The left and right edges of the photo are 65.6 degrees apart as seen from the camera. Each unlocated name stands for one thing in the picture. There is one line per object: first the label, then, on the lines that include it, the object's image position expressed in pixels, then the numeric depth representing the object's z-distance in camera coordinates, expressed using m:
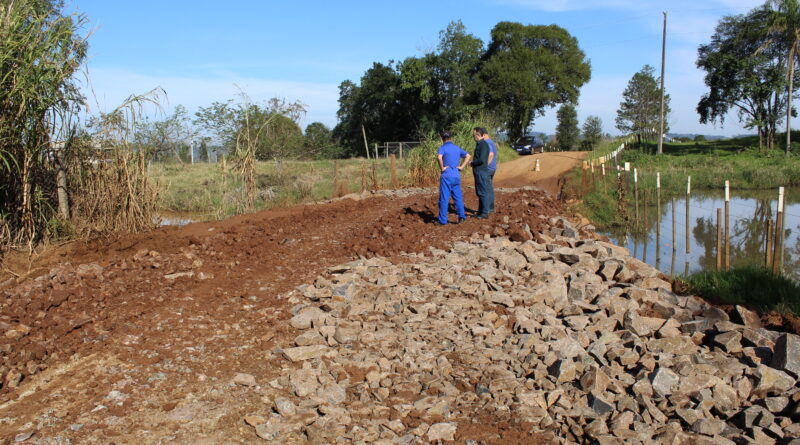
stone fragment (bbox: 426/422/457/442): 4.32
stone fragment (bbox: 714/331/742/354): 5.69
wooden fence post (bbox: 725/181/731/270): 10.48
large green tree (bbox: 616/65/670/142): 54.56
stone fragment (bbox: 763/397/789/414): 4.64
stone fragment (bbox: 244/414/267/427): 4.41
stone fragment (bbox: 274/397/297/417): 4.57
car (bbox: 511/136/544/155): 40.47
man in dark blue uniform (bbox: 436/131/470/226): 9.48
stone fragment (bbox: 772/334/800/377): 5.04
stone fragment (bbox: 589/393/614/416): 4.66
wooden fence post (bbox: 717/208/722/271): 10.52
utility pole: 33.78
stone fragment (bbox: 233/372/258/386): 4.94
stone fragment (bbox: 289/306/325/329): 6.09
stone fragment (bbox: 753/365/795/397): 4.91
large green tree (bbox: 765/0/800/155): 32.66
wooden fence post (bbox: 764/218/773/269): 9.51
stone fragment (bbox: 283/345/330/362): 5.40
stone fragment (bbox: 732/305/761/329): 6.56
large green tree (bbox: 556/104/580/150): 55.50
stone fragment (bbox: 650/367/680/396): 4.89
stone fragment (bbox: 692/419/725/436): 4.37
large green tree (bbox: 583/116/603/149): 55.78
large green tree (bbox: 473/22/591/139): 45.34
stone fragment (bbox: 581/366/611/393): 4.94
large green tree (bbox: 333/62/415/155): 49.50
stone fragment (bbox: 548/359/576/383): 5.12
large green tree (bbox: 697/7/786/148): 34.53
